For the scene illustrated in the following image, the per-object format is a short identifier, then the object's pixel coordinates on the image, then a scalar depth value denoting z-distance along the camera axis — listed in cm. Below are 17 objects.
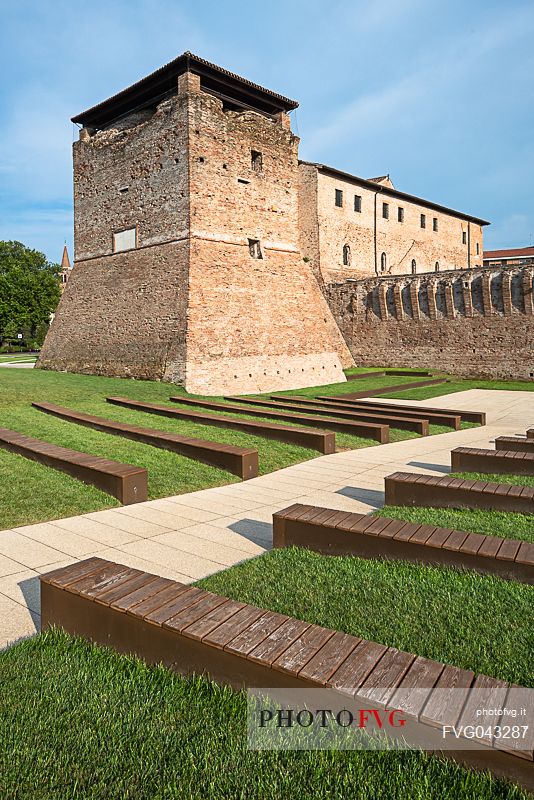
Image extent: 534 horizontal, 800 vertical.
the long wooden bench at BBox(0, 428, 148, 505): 598
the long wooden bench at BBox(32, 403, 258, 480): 739
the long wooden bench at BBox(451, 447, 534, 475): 692
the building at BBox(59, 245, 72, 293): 8175
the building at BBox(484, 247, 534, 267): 5788
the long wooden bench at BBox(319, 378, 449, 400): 1805
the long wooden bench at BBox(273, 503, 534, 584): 354
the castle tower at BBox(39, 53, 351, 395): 1811
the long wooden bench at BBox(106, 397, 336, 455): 916
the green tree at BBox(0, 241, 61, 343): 4878
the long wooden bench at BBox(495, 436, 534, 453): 826
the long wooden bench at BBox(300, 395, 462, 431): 1230
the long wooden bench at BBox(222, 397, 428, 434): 1133
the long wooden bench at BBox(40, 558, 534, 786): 193
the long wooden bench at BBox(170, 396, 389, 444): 1030
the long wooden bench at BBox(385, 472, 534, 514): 521
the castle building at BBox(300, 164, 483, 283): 3066
